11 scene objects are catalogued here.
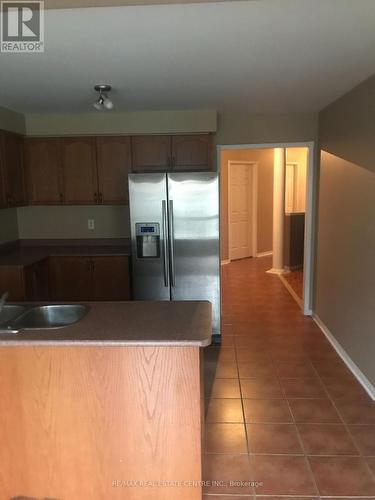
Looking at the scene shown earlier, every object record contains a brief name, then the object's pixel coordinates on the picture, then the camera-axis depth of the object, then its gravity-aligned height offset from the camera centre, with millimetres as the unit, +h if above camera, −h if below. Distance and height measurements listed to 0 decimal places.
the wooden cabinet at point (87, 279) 4176 -705
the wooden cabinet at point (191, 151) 4309 +612
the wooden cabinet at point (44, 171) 4402 +438
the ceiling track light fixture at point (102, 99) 3088 +859
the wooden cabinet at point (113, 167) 4363 +463
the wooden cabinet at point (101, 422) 1844 -982
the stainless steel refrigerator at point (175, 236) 3854 -259
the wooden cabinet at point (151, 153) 4336 +606
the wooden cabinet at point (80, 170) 4395 +437
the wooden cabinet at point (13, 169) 3971 +439
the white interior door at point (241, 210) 8219 -41
